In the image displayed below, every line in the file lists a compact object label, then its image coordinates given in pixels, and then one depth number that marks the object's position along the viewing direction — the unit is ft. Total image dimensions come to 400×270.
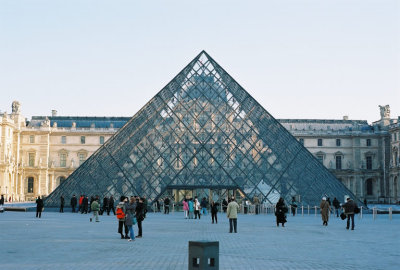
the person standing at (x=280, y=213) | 58.54
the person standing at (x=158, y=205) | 97.06
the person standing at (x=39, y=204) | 74.84
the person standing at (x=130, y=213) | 42.32
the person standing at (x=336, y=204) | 83.04
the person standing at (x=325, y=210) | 60.75
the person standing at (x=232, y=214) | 50.14
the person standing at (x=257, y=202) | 88.99
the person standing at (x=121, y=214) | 44.21
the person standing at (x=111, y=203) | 82.23
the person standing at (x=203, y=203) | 88.80
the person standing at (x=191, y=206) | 76.18
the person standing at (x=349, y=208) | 55.18
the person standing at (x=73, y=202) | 88.02
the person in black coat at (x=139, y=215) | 45.27
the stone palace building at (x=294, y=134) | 238.07
